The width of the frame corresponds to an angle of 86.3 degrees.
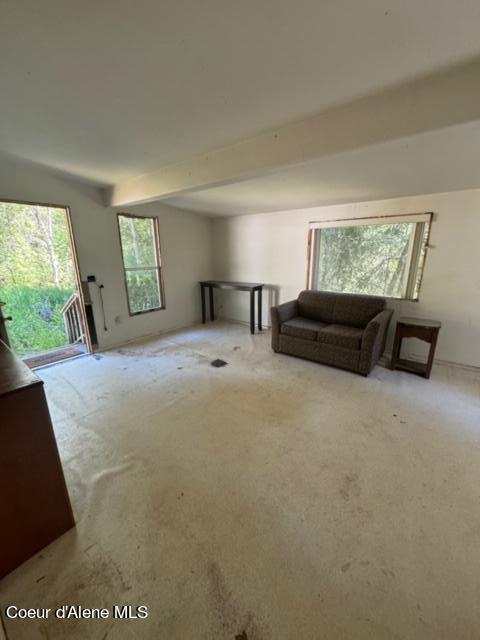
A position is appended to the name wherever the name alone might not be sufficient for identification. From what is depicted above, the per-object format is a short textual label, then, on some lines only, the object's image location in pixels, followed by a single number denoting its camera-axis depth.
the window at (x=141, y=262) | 3.93
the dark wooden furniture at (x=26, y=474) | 1.11
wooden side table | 2.75
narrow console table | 4.29
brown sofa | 2.87
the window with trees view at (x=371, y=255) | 3.16
